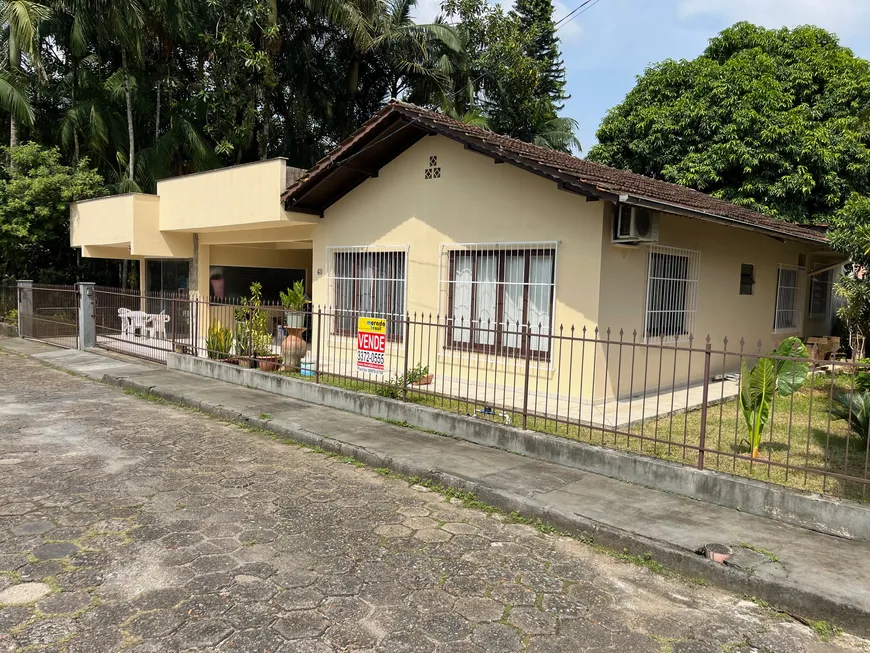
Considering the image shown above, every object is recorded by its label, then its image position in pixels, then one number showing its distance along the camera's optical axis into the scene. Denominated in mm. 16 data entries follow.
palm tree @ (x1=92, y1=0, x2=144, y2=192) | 15938
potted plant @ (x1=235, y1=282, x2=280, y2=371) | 10141
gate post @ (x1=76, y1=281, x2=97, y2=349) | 13602
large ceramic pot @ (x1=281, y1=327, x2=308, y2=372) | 10016
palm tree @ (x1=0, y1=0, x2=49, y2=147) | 15461
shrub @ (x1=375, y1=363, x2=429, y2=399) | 7898
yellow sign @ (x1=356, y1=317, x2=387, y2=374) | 8008
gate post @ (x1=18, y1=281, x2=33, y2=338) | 15438
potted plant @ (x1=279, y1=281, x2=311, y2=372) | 9930
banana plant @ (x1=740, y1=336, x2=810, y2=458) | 5320
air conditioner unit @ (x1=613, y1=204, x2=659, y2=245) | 7688
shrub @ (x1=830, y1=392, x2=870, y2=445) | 5691
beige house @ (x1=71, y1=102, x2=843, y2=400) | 8031
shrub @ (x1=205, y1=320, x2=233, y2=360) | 10711
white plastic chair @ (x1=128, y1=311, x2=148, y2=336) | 13211
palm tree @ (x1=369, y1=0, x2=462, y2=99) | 19750
